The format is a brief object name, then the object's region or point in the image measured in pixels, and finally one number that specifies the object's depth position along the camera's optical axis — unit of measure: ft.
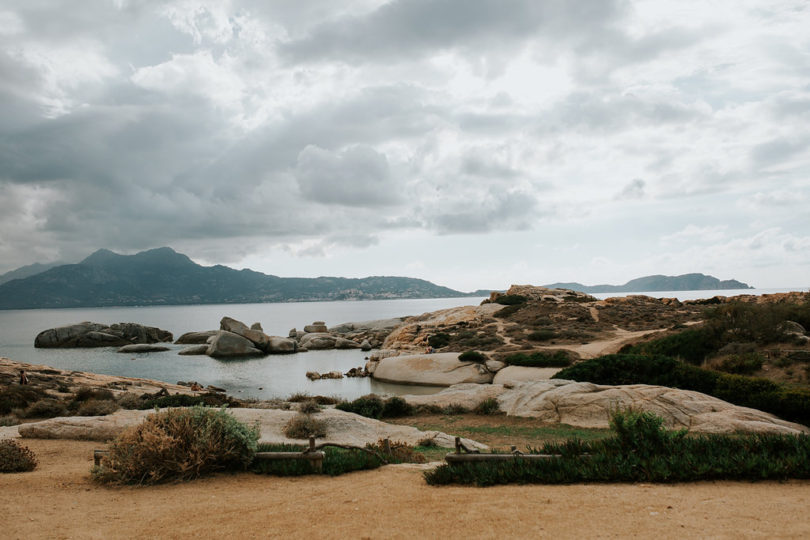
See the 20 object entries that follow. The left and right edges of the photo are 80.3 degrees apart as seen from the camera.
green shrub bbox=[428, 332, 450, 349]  141.38
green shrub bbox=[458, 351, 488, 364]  105.60
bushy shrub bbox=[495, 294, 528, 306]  195.31
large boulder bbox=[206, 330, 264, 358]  166.09
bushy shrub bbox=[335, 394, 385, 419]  62.44
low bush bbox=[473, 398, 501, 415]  62.64
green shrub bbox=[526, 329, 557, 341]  129.59
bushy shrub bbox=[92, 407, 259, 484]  26.81
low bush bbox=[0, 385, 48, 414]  56.76
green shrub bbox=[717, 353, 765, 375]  67.46
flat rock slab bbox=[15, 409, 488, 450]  39.78
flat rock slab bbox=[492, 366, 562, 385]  89.51
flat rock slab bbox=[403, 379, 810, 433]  45.16
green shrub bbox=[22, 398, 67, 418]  55.06
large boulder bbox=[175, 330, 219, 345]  208.54
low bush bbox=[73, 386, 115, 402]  66.13
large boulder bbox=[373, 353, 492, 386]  101.04
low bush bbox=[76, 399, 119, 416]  51.03
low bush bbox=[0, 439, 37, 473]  29.07
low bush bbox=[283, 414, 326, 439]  42.27
